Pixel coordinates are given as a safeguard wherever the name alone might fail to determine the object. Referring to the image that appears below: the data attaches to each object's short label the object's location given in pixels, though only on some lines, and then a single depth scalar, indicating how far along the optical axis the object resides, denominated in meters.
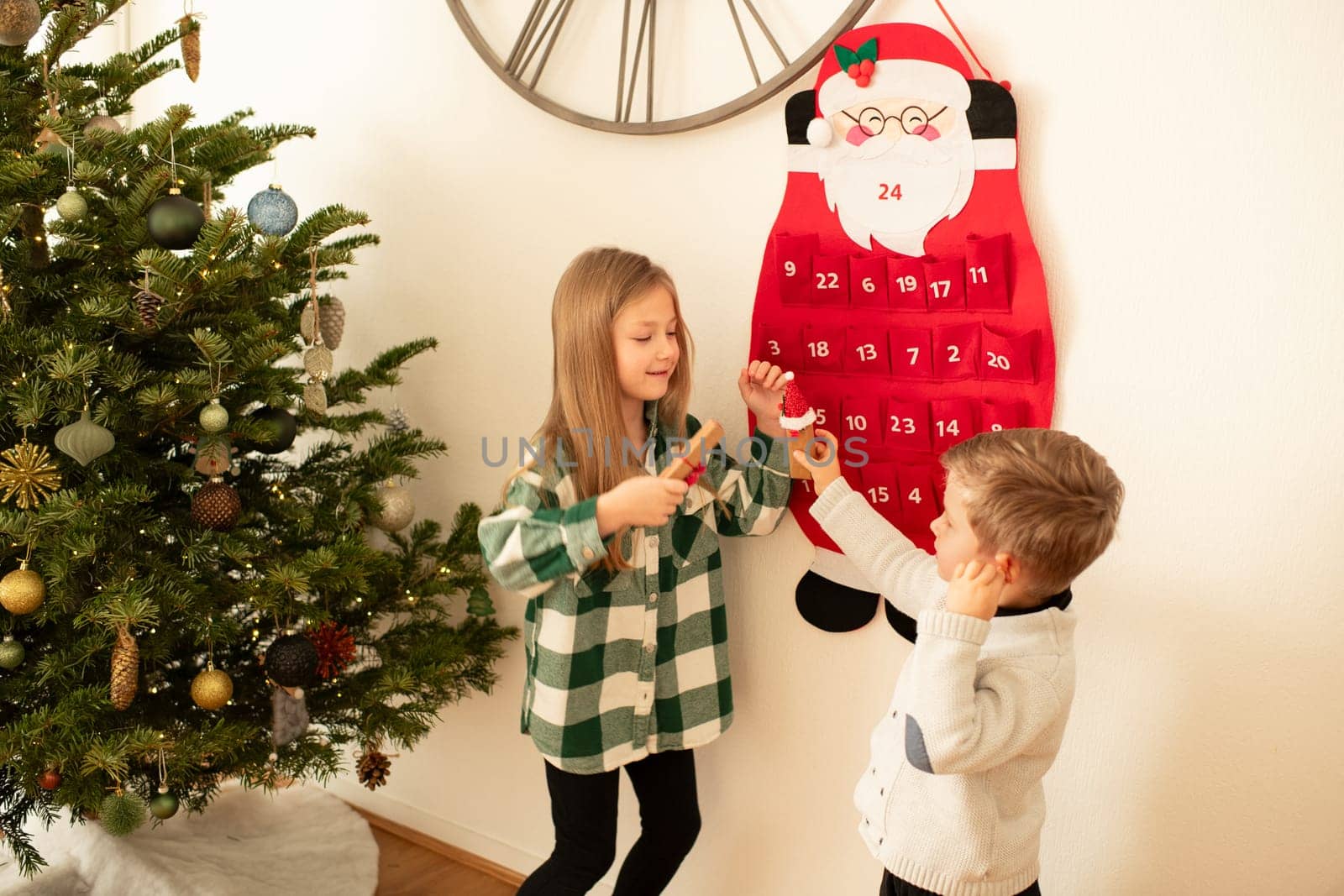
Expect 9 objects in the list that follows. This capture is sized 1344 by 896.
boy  0.98
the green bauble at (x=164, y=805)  1.31
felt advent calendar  1.23
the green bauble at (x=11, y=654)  1.25
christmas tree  1.23
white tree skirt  1.72
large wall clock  1.36
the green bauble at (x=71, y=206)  1.25
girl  1.32
